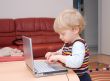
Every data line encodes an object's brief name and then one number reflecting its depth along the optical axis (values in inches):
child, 47.3
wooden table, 43.1
